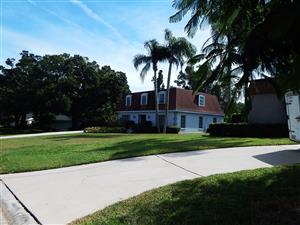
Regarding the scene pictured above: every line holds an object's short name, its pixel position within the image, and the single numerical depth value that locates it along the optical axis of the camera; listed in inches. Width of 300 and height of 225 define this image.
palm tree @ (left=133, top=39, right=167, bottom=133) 779.8
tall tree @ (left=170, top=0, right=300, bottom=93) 95.2
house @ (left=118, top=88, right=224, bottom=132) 920.2
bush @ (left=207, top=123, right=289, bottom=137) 491.0
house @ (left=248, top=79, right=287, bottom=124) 513.6
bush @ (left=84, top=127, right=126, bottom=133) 843.1
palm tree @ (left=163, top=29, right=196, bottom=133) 763.1
